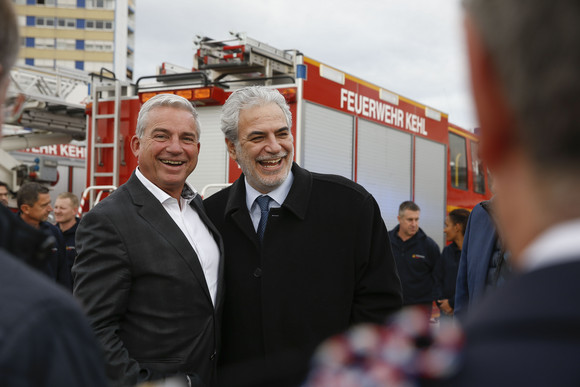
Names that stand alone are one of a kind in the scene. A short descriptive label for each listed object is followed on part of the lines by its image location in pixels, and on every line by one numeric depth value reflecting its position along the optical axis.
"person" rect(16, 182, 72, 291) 6.14
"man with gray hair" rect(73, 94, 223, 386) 2.37
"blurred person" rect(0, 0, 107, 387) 0.82
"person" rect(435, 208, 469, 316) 7.12
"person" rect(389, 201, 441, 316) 7.52
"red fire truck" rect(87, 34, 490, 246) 7.68
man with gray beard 2.67
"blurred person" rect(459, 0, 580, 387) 0.59
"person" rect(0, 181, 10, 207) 7.90
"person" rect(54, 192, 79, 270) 7.11
